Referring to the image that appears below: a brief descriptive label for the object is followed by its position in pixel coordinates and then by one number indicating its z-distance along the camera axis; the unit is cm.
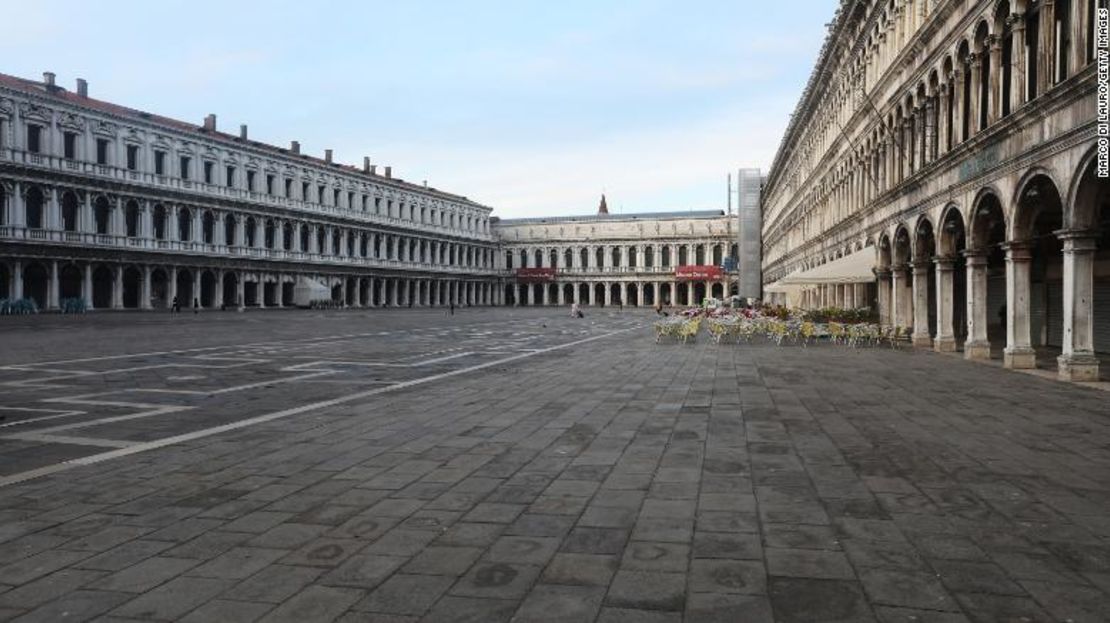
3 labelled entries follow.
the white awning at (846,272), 2452
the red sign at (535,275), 11444
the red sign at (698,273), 10788
